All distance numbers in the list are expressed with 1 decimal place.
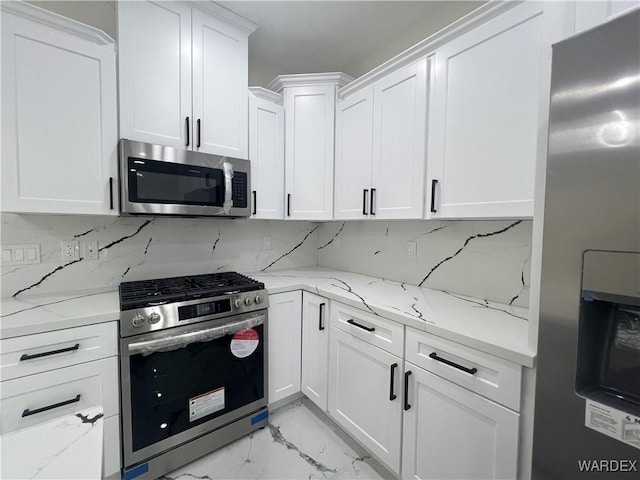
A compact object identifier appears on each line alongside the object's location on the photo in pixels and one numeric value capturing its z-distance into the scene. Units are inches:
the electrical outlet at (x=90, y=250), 69.0
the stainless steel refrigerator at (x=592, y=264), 27.2
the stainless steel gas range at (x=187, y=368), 55.4
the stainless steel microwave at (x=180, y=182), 60.6
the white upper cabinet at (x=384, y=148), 62.8
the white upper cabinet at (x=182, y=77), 61.2
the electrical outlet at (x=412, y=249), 79.0
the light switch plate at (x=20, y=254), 60.8
